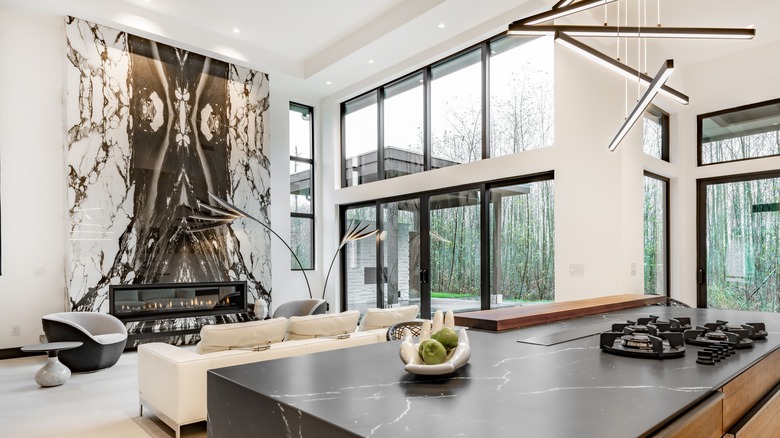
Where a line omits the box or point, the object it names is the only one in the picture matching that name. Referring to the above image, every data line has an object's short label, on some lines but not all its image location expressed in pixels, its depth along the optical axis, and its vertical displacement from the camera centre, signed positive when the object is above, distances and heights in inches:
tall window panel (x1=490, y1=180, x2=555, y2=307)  223.5 -4.2
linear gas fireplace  248.8 -39.6
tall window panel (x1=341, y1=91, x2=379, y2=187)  330.6 +67.7
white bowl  50.0 -13.6
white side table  176.2 -49.4
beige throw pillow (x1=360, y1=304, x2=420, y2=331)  165.3 -28.7
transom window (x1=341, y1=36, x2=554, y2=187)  233.9 +69.9
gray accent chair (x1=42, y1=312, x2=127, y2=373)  197.0 -45.4
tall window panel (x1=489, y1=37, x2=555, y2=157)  227.8 +69.3
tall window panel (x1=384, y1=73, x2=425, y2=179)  298.7 +69.1
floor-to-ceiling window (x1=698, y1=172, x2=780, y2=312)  226.2 -4.0
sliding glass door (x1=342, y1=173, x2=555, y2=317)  229.1 -8.4
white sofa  124.0 -32.4
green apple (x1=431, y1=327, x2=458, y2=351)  57.1 -12.2
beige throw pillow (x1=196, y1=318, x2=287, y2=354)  131.3 -27.6
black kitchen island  37.0 -15.0
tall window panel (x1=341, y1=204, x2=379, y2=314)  327.6 -21.2
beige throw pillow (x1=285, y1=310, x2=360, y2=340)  149.6 -28.3
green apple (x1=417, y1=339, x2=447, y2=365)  52.2 -12.8
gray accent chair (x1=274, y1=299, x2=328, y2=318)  272.8 -41.3
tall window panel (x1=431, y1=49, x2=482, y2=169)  262.2 +70.4
